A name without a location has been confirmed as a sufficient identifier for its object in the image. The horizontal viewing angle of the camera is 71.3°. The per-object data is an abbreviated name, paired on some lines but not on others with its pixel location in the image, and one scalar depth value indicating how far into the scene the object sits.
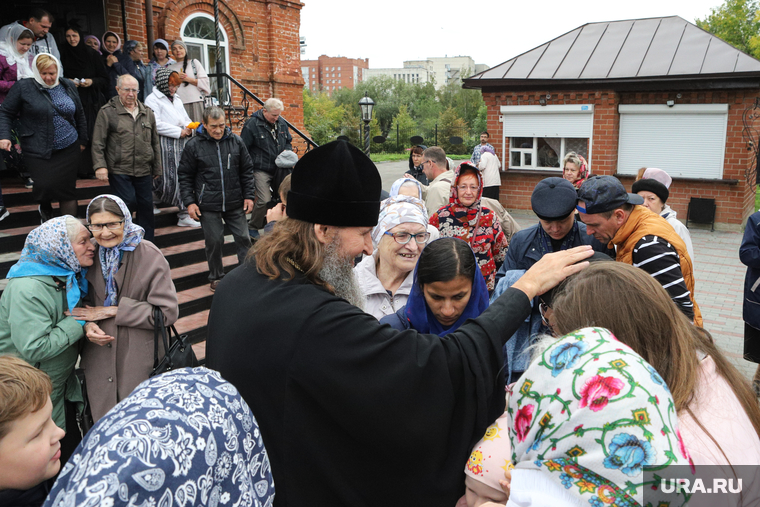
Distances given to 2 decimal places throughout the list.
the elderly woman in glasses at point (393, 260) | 3.10
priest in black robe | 1.40
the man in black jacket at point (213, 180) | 6.08
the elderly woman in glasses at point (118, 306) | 3.32
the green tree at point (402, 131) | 34.97
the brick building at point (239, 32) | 9.08
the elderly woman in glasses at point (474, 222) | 4.21
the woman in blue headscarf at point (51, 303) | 2.99
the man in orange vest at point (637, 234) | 2.62
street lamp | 12.90
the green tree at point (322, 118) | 30.02
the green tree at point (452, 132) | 29.74
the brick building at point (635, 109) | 11.42
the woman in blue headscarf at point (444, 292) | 2.36
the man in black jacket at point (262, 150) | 7.36
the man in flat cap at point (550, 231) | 3.23
